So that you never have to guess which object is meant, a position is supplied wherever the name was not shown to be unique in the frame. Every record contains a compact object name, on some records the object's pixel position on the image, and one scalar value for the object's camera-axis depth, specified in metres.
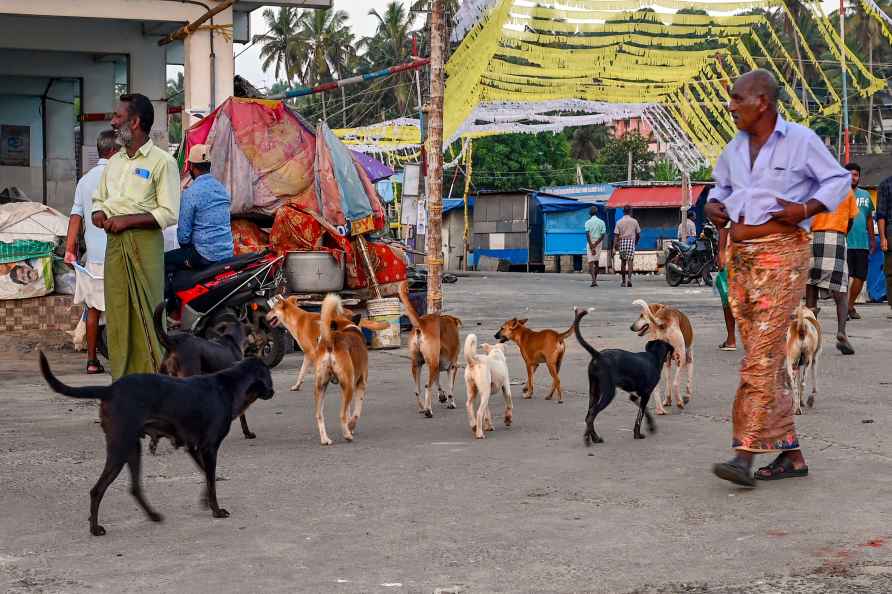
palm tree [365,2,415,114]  70.69
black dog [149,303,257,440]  7.22
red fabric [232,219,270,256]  12.72
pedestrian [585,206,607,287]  27.78
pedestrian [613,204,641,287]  27.52
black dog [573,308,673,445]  7.20
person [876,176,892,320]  14.51
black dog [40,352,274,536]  5.02
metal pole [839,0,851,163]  31.45
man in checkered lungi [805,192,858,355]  11.64
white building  15.30
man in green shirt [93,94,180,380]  7.56
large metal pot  12.27
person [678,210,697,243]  32.75
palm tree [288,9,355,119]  70.75
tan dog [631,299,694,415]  8.55
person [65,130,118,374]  9.89
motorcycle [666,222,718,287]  27.62
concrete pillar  15.25
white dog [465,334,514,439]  7.50
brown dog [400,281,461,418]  8.58
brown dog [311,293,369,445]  7.26
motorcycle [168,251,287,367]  10.51
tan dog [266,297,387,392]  9.07
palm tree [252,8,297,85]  71.31
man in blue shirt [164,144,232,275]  10.25
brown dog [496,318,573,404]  9.19
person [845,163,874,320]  14.75
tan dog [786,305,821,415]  8.28
